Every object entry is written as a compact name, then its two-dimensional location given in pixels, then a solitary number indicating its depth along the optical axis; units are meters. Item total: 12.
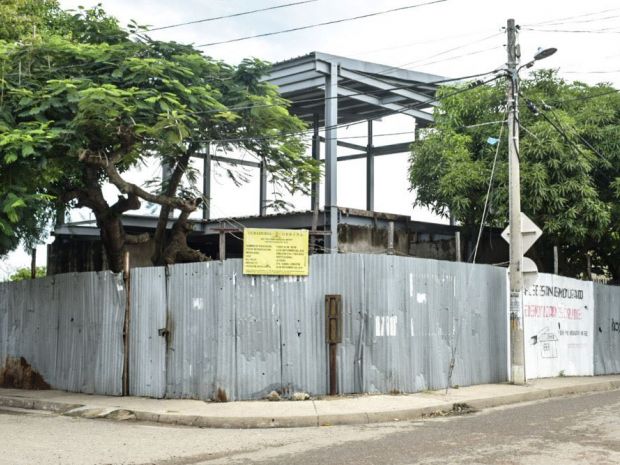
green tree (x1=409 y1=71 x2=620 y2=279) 18.14
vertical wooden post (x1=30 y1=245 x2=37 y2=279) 16.80
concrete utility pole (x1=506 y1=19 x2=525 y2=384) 14.83
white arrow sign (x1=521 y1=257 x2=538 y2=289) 14.91
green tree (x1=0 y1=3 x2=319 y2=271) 13.05
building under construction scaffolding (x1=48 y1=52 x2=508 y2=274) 20.30
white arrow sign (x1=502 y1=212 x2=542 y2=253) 14.98
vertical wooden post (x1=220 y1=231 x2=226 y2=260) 12.36
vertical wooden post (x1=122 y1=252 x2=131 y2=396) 13.44
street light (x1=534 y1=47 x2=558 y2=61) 14.49
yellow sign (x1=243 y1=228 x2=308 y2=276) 12.60
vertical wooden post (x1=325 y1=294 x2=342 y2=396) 12.60
